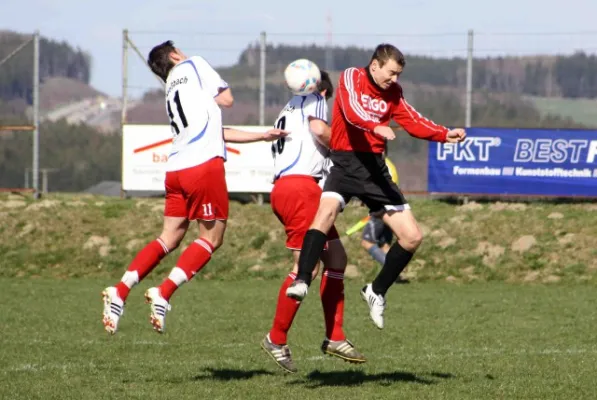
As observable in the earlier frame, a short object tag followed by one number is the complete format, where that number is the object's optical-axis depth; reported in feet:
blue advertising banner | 139.03
